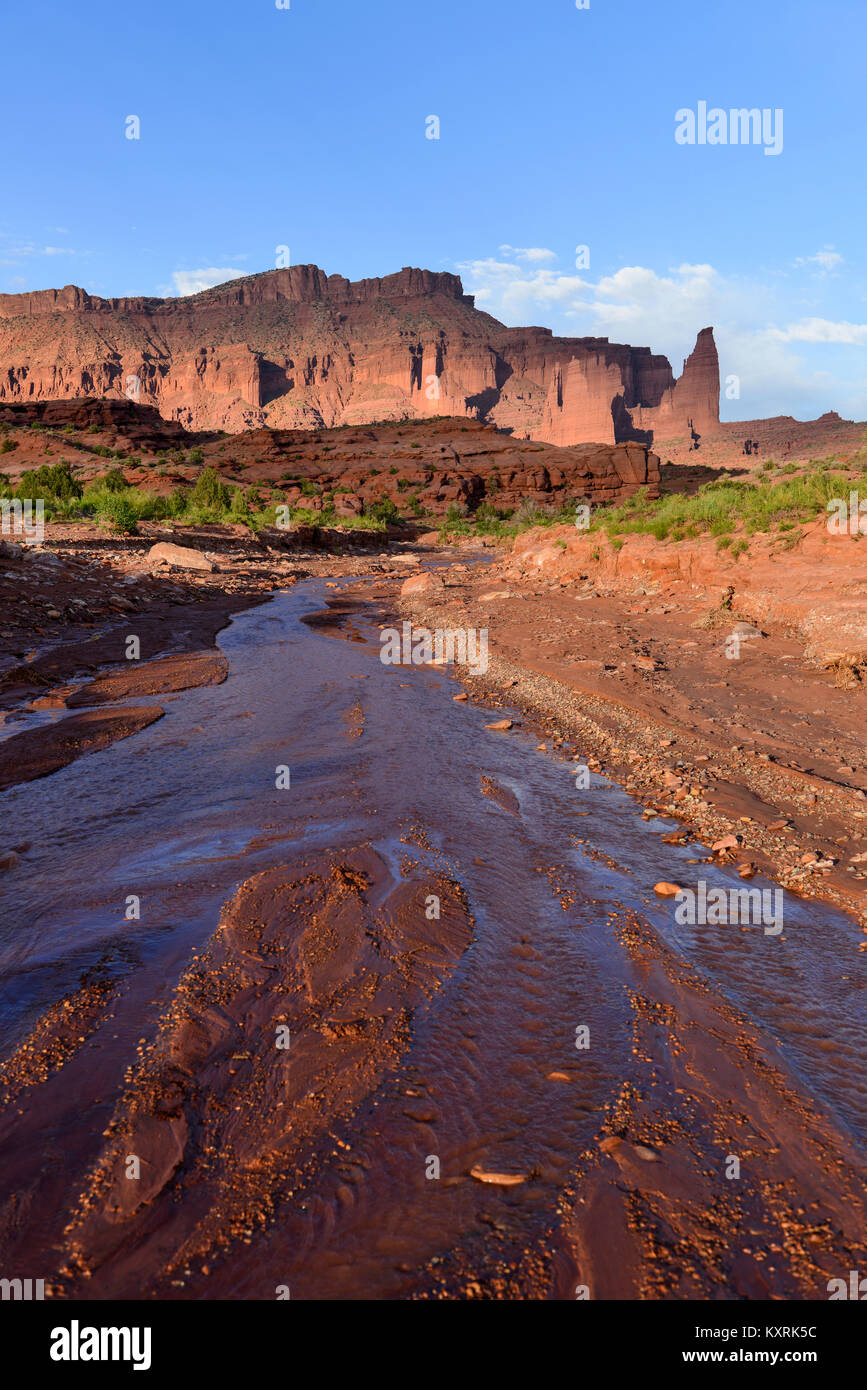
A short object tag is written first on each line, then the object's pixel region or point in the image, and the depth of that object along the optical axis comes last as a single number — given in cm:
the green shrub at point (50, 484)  3153
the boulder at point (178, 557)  2225
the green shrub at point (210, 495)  3938
